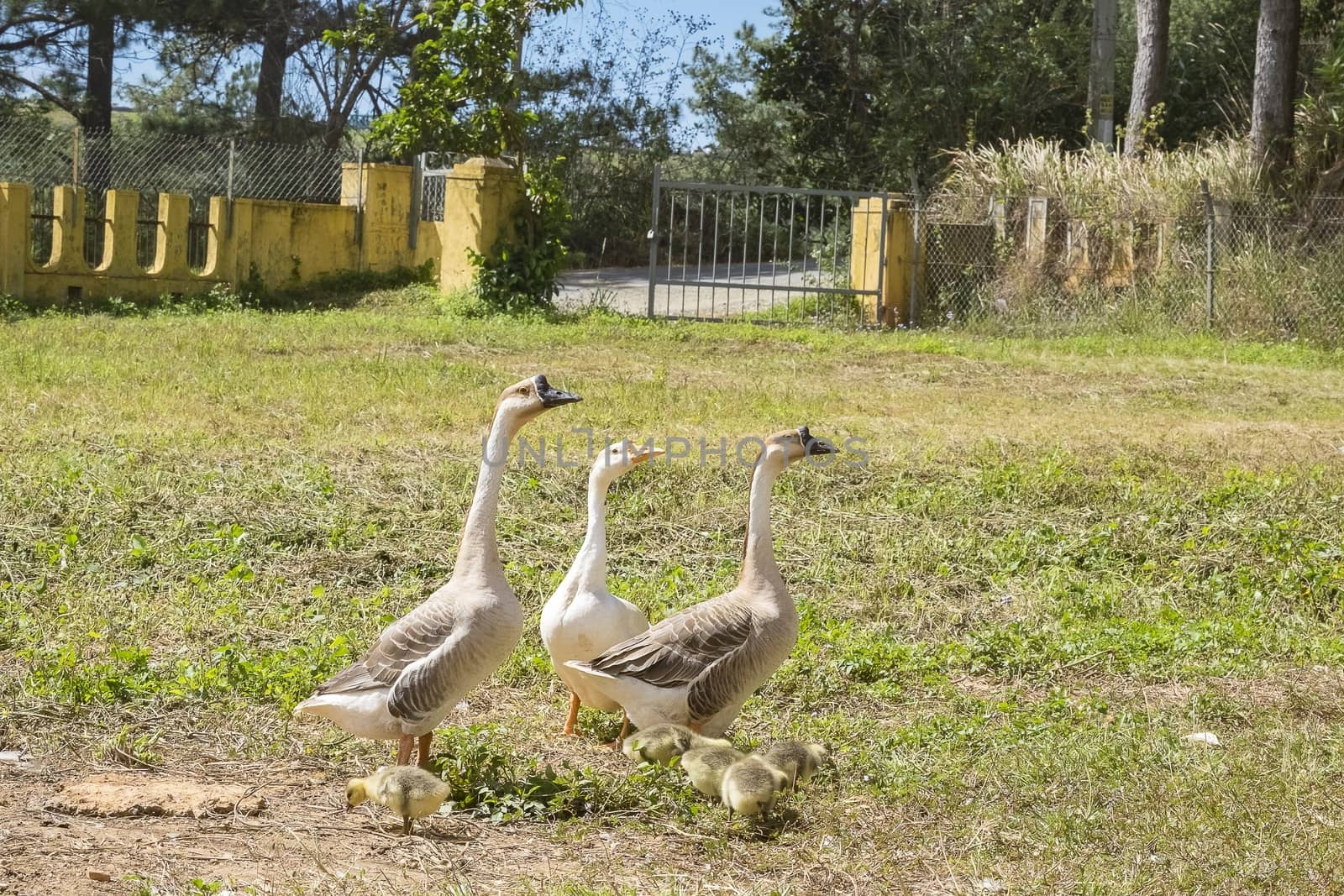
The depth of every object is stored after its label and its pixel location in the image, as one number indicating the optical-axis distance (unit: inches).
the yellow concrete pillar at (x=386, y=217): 837.2
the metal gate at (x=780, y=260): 770.2
